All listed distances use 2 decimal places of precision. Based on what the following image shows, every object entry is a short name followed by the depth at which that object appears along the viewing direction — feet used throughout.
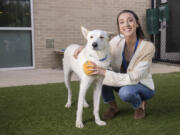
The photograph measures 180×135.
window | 18.03
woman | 7.39
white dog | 6.97
